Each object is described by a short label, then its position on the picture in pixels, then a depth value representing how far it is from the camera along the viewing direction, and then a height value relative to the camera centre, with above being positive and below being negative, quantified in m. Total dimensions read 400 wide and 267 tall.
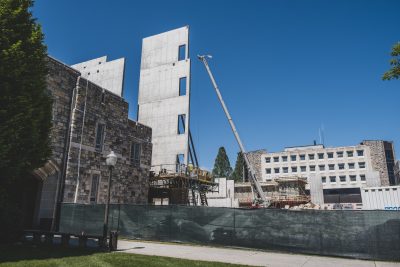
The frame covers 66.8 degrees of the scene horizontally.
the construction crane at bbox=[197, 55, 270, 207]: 38.39 +6.05
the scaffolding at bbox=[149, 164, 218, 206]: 31.30 +2.58
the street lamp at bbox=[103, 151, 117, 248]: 12.57 +1.81
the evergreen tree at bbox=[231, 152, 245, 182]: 86.81 +10.57
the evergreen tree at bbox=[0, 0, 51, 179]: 11.27 +4.27
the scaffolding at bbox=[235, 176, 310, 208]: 71.88 +4.95
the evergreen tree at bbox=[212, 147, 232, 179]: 86.19 +11.54
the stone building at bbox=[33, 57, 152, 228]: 19.67 +4.25
